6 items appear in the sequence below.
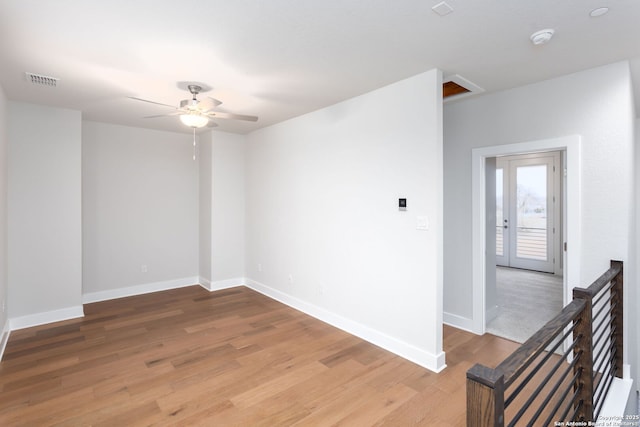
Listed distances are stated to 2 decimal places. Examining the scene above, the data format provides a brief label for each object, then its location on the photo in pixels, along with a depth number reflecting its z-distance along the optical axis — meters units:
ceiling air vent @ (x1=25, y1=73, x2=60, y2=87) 2.95
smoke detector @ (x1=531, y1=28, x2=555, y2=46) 2.15
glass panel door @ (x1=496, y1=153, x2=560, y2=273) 6.70
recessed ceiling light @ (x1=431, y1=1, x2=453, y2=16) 1.87
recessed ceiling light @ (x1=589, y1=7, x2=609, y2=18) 1.91
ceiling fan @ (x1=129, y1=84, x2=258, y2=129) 2.87
